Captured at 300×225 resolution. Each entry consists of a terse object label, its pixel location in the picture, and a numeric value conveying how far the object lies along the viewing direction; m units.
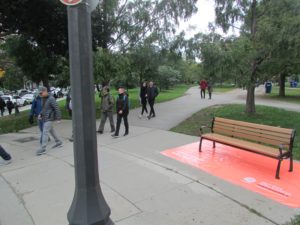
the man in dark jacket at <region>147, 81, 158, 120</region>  12.92
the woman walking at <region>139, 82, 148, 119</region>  13.33
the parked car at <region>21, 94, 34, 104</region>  39.74
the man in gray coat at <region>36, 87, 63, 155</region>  8.00
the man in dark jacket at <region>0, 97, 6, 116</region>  23.68
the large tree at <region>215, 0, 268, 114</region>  11.23
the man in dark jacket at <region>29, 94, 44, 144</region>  8.85
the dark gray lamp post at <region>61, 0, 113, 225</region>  2.63
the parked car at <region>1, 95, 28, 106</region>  37.44
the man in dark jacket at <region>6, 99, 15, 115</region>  23.97
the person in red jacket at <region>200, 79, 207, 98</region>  22.23
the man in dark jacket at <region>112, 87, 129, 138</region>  9.53
